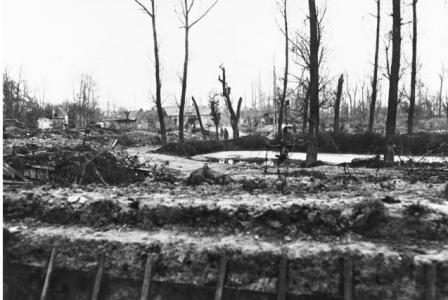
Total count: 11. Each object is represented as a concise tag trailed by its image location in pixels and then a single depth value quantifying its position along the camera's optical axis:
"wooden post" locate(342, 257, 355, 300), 4.21
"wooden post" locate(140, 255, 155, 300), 4.55
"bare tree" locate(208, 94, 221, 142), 27.46
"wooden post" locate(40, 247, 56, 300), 4.77
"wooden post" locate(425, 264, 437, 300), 4.05
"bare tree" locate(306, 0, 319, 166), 11.77
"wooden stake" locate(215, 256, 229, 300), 4.40
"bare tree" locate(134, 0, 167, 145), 20.89
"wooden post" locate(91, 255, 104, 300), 4.70
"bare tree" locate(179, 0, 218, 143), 21.97
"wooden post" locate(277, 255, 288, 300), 4.32
